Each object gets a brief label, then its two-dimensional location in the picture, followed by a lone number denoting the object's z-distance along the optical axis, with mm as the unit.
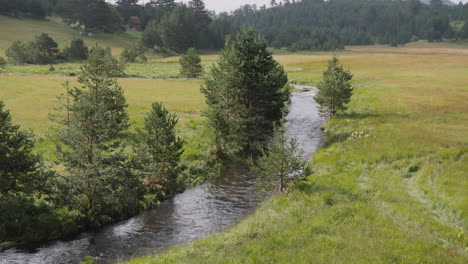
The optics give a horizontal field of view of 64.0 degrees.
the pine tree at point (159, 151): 24438
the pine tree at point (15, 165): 18828
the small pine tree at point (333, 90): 40844
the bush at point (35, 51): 110250
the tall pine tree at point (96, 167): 20062
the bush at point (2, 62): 101475
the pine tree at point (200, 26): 194850
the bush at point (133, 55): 124550
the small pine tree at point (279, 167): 20750
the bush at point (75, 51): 125500
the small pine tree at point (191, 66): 89438
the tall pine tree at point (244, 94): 31984
